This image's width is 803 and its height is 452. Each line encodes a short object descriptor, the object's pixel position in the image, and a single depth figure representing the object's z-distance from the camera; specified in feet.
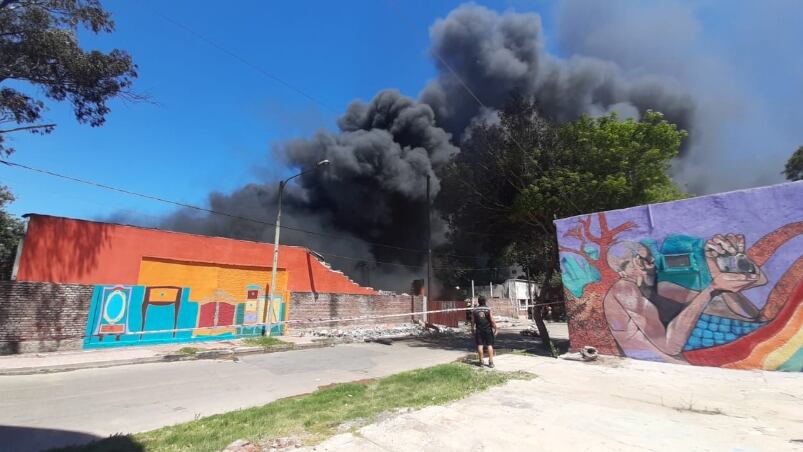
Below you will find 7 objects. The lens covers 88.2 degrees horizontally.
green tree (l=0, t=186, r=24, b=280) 71.81
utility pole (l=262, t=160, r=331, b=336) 52.34
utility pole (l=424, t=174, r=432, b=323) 76.73
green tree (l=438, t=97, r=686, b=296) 43.34
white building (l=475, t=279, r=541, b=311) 135.85
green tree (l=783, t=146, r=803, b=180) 98.78
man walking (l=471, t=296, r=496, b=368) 30.01
